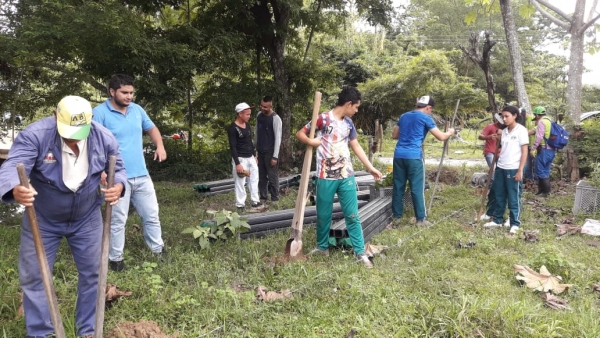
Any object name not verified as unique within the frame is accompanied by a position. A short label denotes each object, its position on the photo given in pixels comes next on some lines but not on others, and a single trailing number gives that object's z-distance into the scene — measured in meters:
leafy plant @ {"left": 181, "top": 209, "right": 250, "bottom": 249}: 4.63
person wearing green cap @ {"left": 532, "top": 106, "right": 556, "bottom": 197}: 7.54
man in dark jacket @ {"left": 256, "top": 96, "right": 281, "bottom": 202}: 6.77
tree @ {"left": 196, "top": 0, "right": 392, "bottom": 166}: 9.16
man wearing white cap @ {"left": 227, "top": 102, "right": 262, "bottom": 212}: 6.18
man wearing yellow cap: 2.29
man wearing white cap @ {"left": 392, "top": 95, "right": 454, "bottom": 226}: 5.50
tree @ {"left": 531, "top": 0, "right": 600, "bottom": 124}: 9.02
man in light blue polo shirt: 3.71
